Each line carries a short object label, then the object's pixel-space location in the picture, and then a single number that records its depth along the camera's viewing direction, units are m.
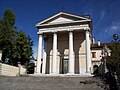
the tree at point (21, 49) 17.96
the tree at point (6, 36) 18.08
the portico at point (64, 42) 16.82
